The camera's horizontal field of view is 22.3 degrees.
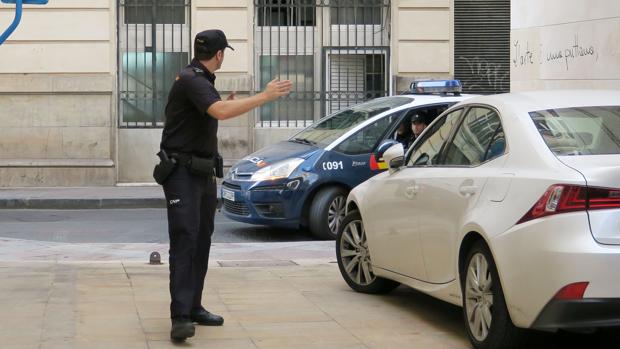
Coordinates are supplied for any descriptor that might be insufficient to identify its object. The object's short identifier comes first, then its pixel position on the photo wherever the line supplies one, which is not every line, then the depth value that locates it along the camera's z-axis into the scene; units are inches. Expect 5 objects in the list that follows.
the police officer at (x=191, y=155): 351.8
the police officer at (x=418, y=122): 676.1
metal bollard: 540.4
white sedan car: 300.1
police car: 675.2
